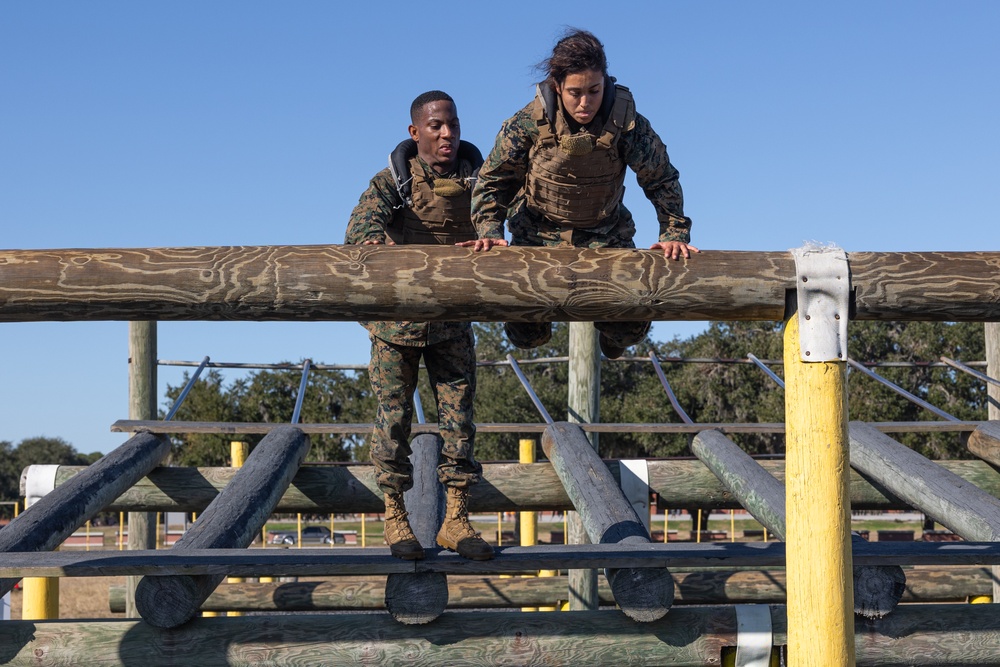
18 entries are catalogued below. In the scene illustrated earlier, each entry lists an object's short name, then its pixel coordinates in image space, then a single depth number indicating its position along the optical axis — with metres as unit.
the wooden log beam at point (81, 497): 5.20
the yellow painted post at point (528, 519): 10.31
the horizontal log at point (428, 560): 4.31
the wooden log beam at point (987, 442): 7.47
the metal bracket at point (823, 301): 3.50
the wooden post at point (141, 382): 8.88
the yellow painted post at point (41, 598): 7.71
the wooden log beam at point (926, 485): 5.40
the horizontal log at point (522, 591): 8.45
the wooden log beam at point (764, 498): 4.60
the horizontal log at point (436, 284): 3.56
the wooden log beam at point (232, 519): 4.51
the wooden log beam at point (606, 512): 4.59
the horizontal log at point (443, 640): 4.59
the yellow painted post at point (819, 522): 3.47
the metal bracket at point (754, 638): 4.65
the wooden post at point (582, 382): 8.63
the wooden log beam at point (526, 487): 7.58
